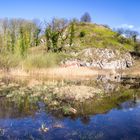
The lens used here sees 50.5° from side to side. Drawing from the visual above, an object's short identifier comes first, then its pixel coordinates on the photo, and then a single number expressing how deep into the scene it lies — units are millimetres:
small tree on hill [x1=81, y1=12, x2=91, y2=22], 71471
